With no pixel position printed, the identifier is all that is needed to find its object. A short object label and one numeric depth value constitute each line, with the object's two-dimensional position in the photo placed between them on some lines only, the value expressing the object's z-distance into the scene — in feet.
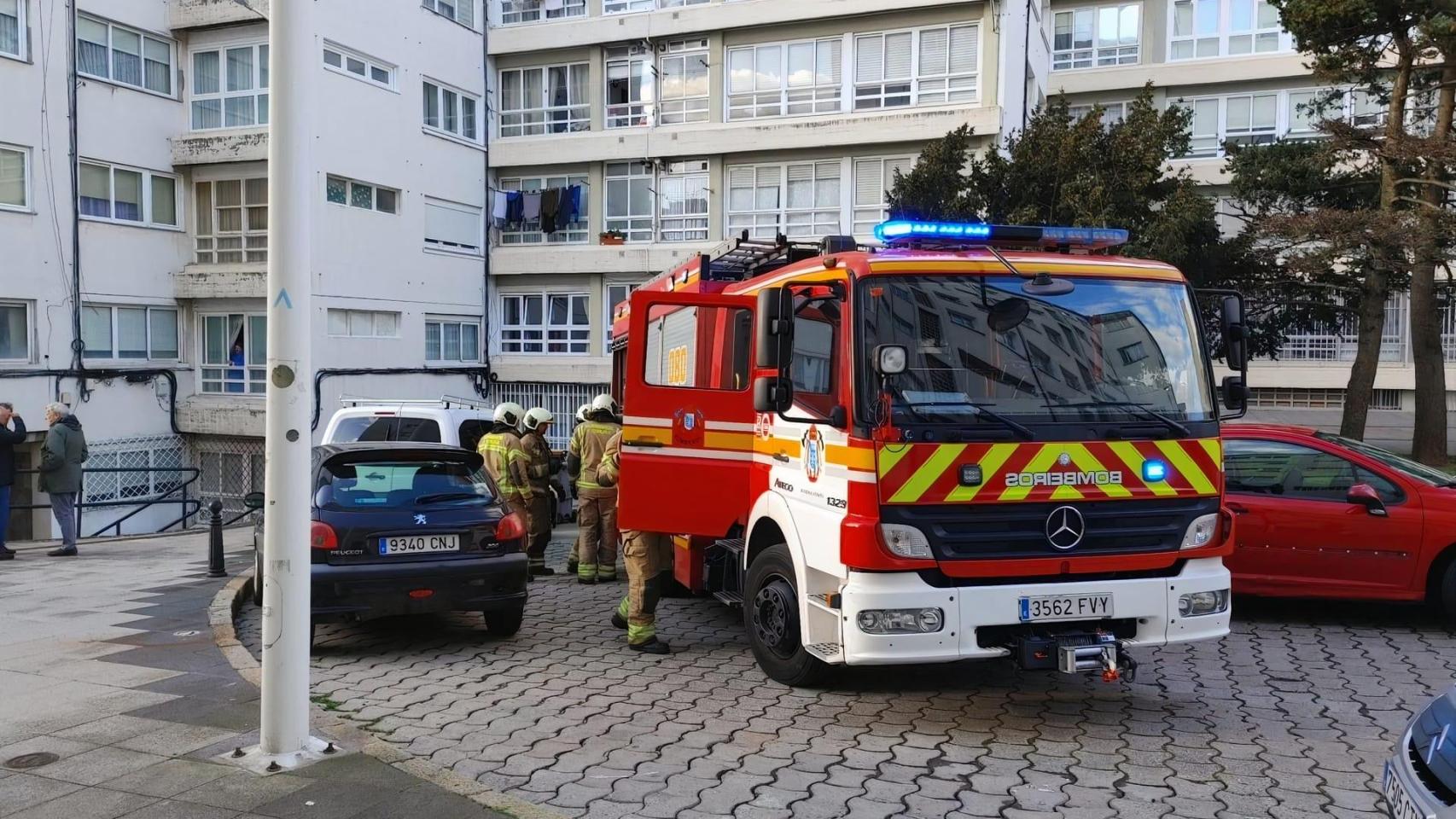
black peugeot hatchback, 24.30
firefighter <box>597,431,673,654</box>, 24.95
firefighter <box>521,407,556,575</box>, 35.99
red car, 26.50
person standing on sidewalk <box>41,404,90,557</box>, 43.75
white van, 44.24
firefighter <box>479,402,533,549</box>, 34.63
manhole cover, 16.92
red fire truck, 18.56
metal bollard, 36.37
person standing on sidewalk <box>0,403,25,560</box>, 42.98
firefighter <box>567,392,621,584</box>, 35.01
